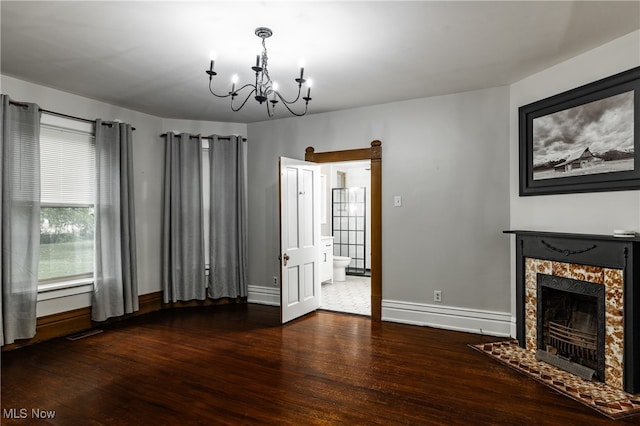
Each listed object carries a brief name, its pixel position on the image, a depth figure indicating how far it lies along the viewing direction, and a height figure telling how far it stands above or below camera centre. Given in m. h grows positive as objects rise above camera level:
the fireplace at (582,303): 2.83 -0.79
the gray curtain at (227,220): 5.58 -0.08
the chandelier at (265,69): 2.84 +1.41
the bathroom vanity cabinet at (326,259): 6.95 -0.84
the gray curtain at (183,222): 5.34 -0.11
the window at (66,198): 4.14 +0.19
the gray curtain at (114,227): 4.52 -0.15
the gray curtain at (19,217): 3.63 -0.02
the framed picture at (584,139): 2.98 +0.68
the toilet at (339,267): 7.43 -1.06
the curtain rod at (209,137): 5.43 +1.17
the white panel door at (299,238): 4.65 -0.32
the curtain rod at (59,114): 3.79 +1.14
